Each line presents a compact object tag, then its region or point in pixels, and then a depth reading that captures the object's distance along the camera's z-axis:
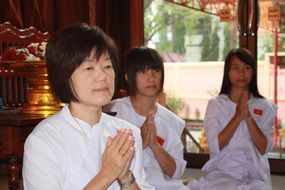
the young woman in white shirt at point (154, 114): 2.64
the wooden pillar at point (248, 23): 4.02
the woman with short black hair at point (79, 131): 1.85
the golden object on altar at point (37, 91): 2.63
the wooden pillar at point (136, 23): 4.20
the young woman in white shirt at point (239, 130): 2.98
